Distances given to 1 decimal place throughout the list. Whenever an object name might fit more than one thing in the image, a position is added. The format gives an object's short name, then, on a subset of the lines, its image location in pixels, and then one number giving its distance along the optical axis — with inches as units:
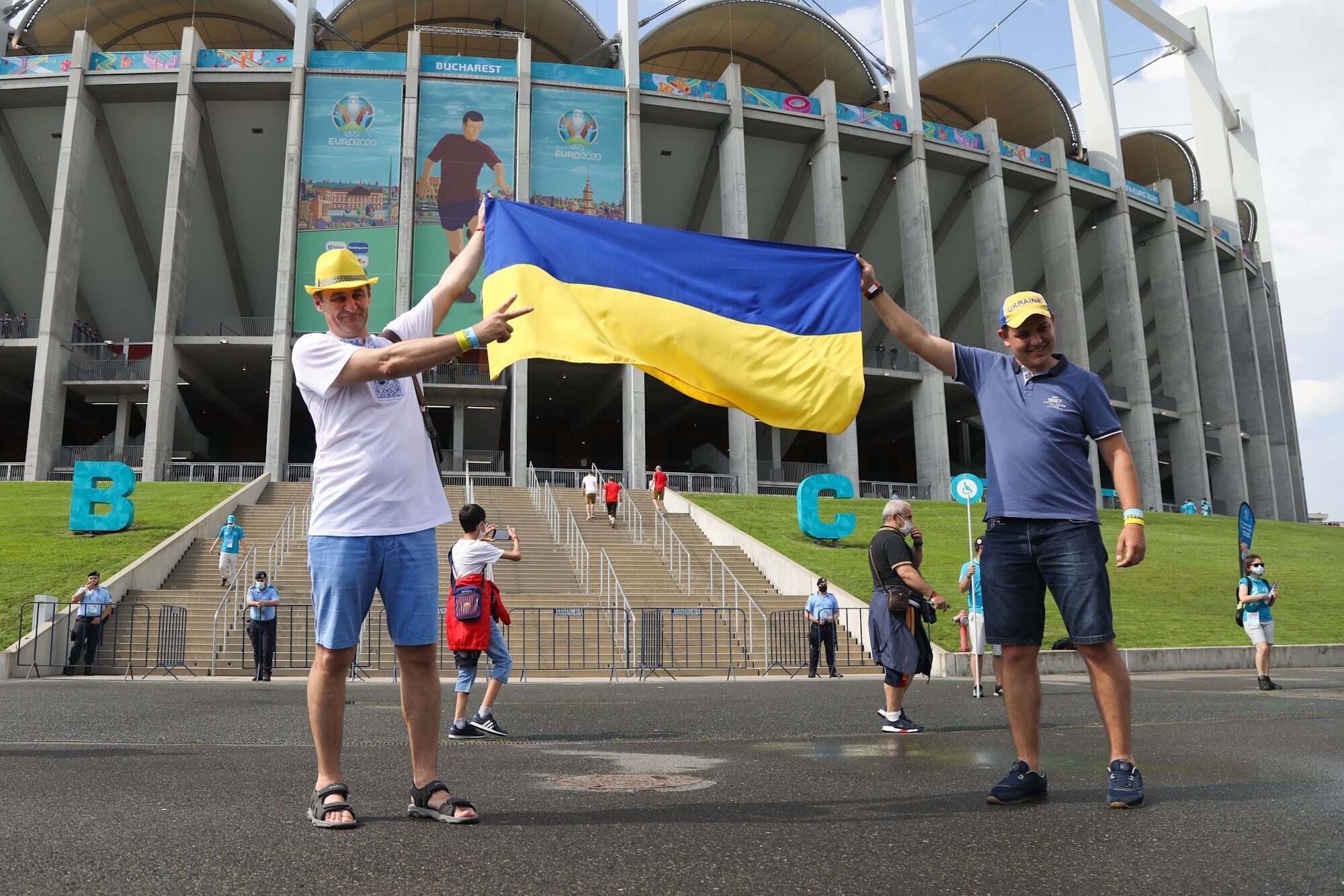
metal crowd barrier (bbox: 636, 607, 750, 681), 598.2
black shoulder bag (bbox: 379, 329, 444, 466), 158.2
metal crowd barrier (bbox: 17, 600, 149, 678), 535.5
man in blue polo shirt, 154.8
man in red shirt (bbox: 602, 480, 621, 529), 1008.9
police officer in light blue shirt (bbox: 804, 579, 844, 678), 580.7
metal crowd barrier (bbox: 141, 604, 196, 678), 580.4
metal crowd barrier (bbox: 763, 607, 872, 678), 628.7
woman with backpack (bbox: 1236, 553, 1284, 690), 474.9
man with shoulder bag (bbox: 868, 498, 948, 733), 298.8
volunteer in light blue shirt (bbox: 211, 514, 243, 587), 720.3
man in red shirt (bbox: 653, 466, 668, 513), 1135.6
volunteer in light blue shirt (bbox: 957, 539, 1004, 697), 412.5
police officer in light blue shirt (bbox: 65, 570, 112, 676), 556.4
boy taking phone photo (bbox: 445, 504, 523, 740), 290.7
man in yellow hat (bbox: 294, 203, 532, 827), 142.1
